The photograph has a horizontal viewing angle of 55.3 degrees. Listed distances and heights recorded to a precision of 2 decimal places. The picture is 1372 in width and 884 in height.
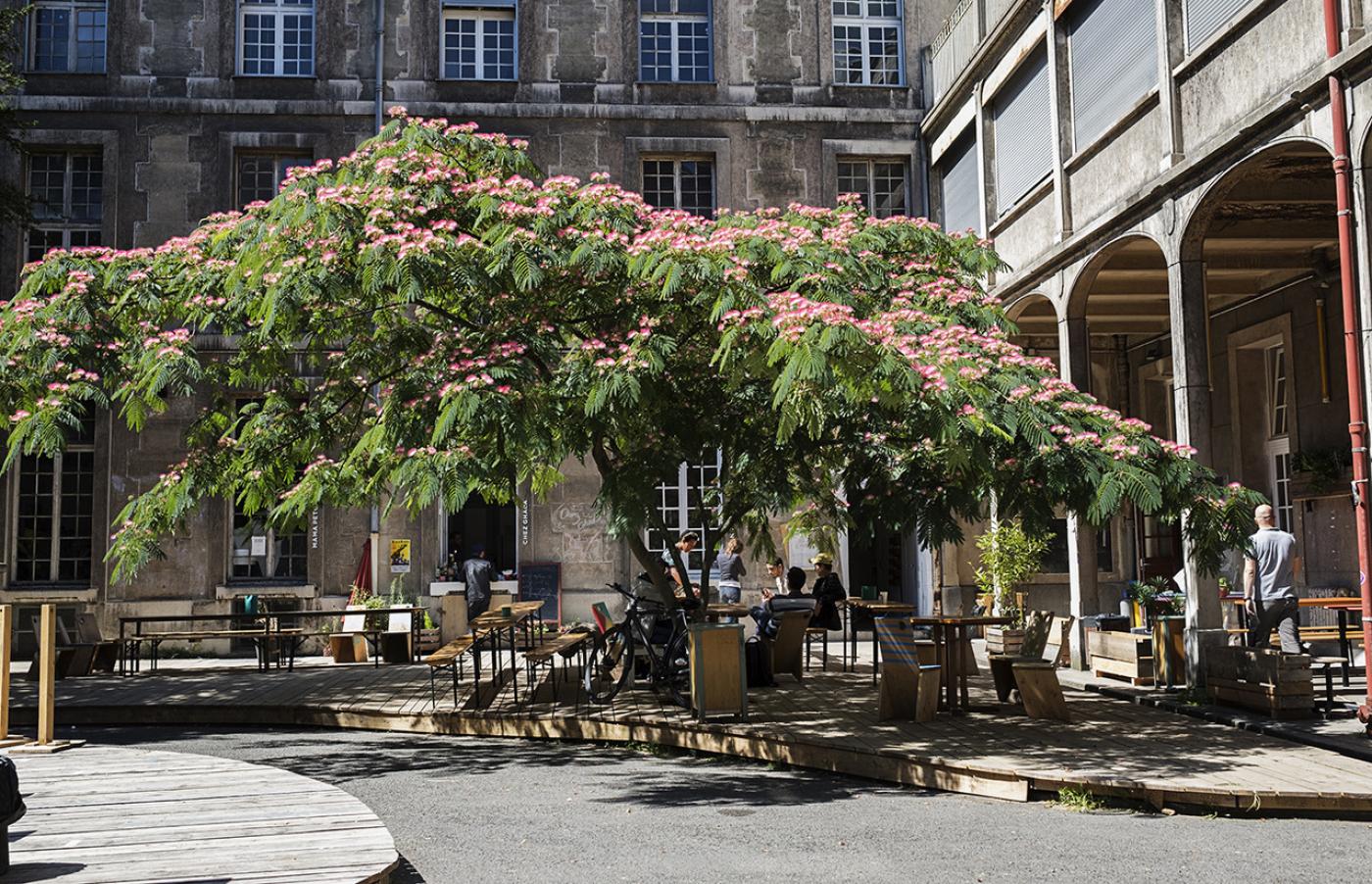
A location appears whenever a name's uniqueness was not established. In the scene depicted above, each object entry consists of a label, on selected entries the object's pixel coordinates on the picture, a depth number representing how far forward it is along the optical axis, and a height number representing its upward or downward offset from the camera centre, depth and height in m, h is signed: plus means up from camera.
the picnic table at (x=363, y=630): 17.31 -0.87
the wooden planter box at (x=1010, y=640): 15.48 -1.01
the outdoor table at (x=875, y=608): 13.70 -0.56
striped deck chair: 10.62 -0.99
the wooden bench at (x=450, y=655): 12.20 -0.84
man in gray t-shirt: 11.59 -0.30
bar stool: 10.50 -1.16
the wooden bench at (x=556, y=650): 12.23 -0.83
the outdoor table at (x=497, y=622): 12.85 -0.59
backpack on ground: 13.44 -1.08
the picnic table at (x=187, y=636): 16.94 -0.87
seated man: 14.96 -0.58
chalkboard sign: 21.05 -0.34
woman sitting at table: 15.95 -0.47
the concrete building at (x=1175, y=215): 11.80 +3.63
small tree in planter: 17.44 -0.14
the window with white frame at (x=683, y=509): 21.55 +0.86
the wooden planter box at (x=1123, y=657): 13.30 -1.08
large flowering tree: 9.74 +1.63
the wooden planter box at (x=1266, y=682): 10.50 -1.10
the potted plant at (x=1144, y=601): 14.66 -0.55
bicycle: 12.34 -0.92
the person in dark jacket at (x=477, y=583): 19.38 -0.28
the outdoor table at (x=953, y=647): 11.34 -0.79
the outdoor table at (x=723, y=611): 14.09 -0.56
